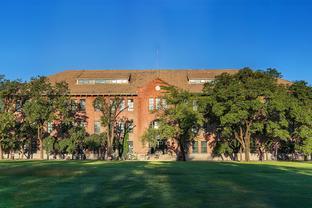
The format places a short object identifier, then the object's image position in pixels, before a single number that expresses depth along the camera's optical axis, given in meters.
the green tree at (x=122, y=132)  50.19
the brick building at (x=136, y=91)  50.72
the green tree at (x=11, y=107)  46.34
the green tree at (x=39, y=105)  44.97
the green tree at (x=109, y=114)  46.57
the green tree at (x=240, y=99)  40.62
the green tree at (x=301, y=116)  42.47
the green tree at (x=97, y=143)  48.00
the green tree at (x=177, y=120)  42.38
